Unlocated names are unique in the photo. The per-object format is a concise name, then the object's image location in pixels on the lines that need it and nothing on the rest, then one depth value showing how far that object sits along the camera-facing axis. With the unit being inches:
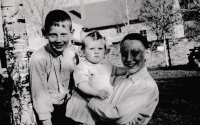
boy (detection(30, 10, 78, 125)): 94.0
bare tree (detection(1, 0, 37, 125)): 108.2
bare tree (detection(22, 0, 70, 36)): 699.4
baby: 89.0
